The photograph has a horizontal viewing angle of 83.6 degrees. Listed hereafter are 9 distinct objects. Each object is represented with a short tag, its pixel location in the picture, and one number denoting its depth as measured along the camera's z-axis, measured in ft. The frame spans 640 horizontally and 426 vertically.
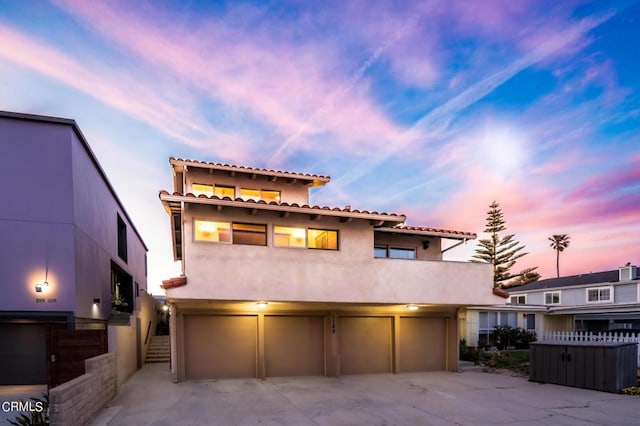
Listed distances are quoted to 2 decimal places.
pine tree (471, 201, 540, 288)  129.70
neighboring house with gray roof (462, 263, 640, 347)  66.44
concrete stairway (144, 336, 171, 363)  55.31
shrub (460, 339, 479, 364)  56.75
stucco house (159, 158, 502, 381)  35.45
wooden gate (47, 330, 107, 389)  33.35
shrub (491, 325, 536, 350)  67.41
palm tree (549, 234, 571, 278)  187.69
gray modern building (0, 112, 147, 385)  34.17
